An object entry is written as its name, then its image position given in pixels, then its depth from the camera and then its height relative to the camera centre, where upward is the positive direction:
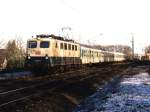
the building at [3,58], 40.53 +0.34
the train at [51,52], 19.18 +0.66
